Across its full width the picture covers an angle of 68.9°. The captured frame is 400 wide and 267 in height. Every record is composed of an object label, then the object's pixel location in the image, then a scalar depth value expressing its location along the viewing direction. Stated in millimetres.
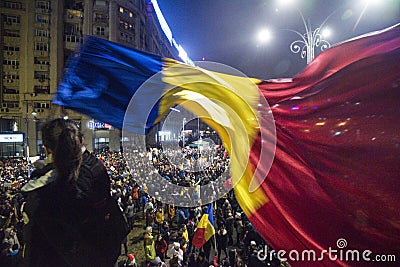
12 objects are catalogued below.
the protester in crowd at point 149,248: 7738
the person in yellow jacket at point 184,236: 7958
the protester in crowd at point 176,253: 6338
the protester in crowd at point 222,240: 8795
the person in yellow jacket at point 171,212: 12290
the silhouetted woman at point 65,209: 1747
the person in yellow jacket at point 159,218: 10562
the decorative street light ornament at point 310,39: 10352
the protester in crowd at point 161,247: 7980
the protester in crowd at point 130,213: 10188
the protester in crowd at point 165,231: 9164
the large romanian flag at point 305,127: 1970
